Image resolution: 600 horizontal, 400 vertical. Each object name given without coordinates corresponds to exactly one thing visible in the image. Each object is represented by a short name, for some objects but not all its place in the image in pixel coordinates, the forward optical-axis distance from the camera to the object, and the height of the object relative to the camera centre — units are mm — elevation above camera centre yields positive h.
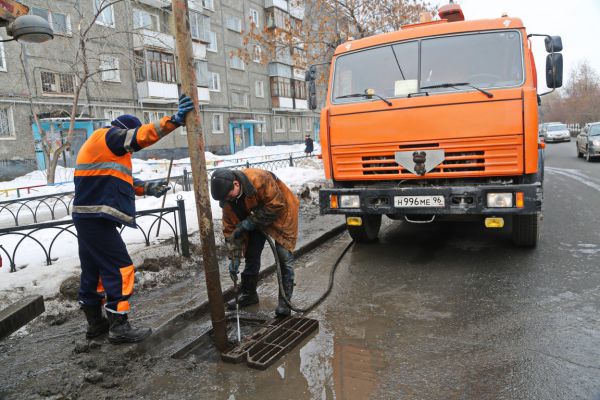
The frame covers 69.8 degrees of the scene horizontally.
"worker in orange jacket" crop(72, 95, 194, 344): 3168 -407
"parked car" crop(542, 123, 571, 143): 29797 -298
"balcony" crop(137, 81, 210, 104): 22344 +3401
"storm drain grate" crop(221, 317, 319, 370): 3047 -1461
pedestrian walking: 21647 +54
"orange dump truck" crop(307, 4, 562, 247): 4230 +124
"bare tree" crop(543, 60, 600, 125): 47719 +3353
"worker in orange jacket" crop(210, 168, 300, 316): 3396 -599
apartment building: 17797 +3848
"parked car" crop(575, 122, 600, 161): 16078 -554
